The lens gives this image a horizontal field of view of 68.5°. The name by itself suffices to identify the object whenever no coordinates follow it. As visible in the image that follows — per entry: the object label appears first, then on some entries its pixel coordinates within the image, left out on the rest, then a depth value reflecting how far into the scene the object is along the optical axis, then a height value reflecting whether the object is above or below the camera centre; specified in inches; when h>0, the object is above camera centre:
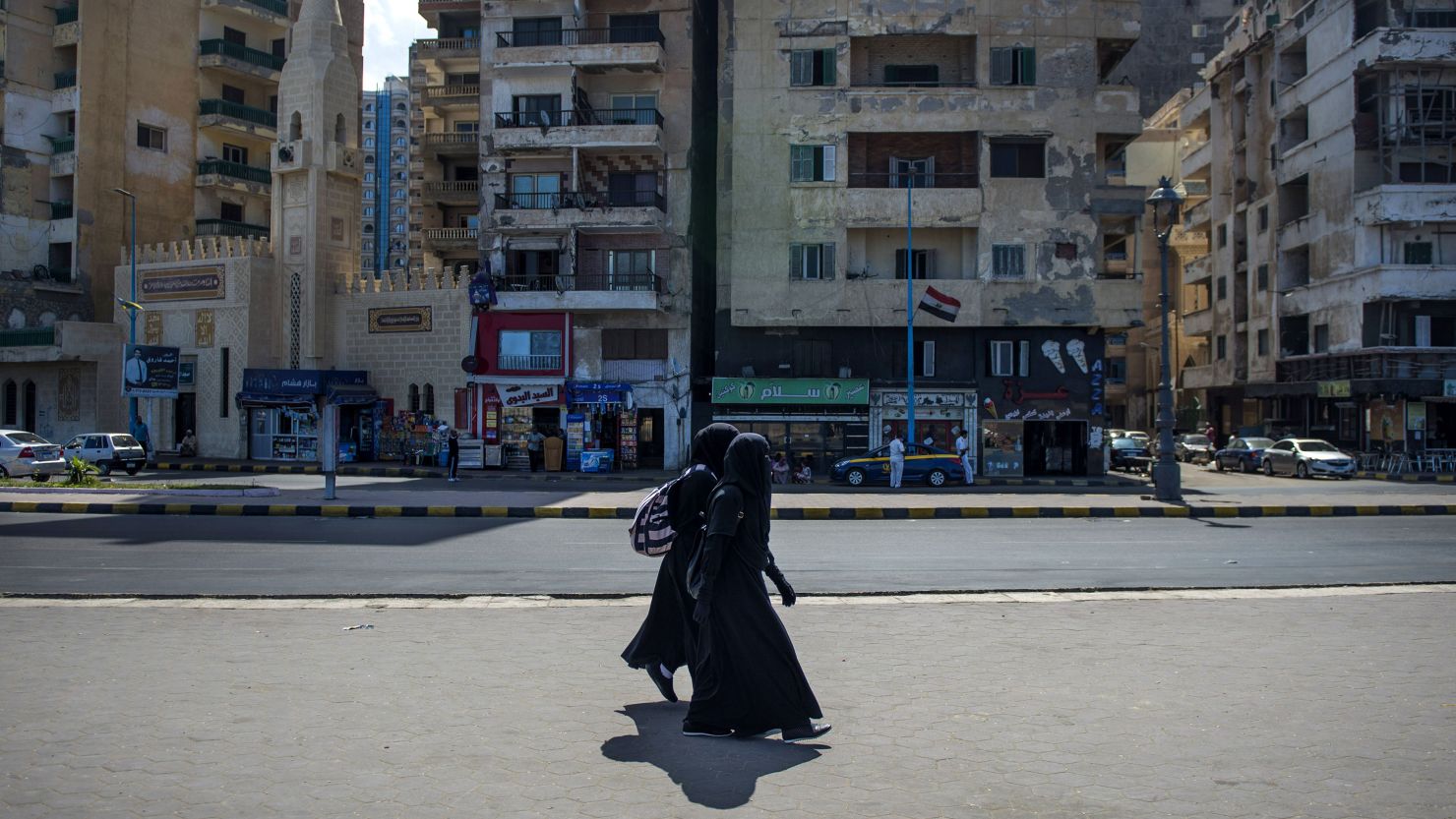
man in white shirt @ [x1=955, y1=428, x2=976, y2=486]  1135.0 -30.1
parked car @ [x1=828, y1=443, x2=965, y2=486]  1122.7 -46.3
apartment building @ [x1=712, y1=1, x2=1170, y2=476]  1316.4 +244.9
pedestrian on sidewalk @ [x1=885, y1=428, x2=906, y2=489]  1083.3 -35.2
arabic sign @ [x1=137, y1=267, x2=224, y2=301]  1471.5 +189.3
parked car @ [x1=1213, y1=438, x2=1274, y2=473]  1413.1 -38.2
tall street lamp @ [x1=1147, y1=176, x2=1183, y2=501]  816.3 +13.8
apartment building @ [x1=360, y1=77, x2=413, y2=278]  4367.6 +1048.1
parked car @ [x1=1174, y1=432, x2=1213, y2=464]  1679.4 -34.2
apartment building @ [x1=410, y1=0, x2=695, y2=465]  1368.1 +256.7
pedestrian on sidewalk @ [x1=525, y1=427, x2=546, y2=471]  1384.1 -33.1
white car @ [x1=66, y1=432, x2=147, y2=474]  1190.9 -37.4
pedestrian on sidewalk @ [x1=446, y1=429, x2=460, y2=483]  1122.7 -35.7
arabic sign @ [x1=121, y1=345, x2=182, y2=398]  1325.0 +58.6
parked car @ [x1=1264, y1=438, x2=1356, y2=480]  1249.4 -38.5
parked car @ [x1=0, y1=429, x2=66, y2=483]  1035.9 -38.4
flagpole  1231.5 +107.9
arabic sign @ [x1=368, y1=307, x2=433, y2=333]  1427.2 +135.9
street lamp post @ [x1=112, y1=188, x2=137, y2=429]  1395.2 +17.9
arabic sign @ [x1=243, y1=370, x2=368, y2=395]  1376.7 +49.1
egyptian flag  1293.1 +145.6
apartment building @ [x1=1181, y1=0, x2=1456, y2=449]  1408.7 +299.7
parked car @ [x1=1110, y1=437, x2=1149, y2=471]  1434.5 -38.8
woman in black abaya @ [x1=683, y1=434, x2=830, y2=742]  213.3 -43.3
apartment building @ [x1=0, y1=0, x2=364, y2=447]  1626.5 +411.2
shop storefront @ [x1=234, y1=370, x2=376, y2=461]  1378.0 +21.2
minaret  1454.2 +331.6
